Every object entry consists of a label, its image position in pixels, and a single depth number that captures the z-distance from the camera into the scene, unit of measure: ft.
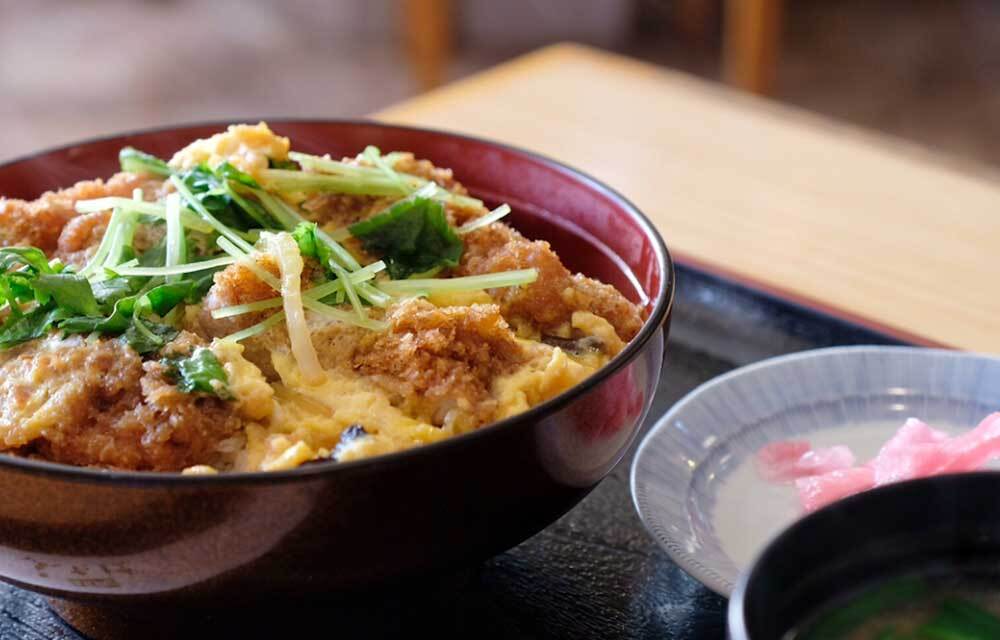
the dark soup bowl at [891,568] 1.49
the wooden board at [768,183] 2.29
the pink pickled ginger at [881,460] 1.82
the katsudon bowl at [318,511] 1.58
